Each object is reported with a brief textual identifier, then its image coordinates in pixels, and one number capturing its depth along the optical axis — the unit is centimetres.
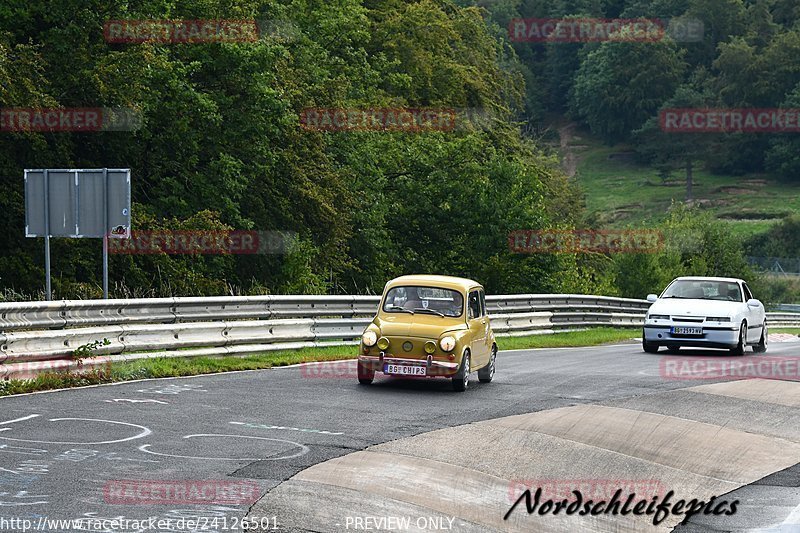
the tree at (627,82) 16075
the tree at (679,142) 15412
